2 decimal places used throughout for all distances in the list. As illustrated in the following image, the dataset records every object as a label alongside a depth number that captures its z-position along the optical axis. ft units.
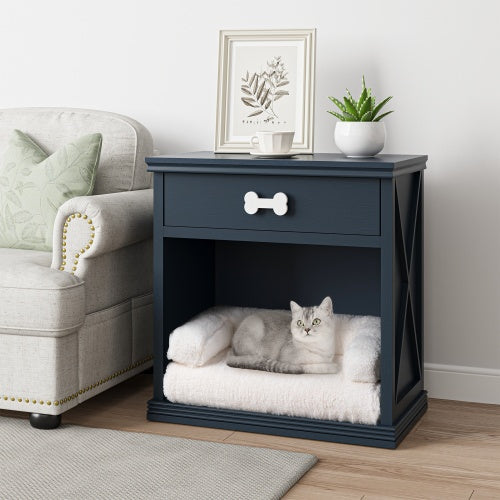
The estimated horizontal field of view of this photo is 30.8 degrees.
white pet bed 7.64
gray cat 8.02
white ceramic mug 7.99
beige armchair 7.63
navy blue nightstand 7.50
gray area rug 6.54
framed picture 8.84
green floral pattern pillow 8.77
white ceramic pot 7.99
